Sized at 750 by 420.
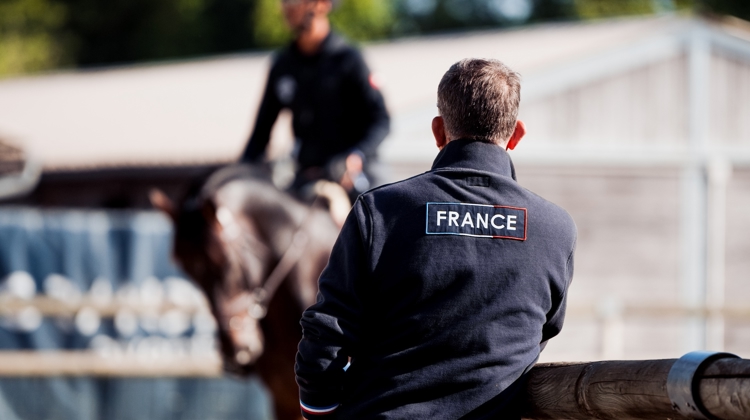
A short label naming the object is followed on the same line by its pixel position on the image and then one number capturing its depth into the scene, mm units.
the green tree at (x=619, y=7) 76250
